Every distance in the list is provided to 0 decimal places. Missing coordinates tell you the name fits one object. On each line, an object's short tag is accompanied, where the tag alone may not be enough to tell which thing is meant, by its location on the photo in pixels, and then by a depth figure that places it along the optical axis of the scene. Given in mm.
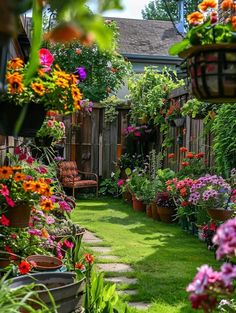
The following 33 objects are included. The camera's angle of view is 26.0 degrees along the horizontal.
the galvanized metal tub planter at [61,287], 2289
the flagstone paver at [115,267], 4441
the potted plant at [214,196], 4750
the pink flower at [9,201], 2925
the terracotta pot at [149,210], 7790
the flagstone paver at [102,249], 5215
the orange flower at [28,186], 2980
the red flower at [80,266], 3139
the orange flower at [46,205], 3213
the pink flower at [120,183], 9258
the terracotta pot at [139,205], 8284
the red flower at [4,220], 2898
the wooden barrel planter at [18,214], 3080
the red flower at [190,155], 7033
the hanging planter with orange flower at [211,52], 1746
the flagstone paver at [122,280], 4055
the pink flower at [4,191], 2912
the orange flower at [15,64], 2594
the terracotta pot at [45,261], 2951
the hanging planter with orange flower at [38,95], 2287
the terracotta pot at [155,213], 7513
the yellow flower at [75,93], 2680
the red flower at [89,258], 3121
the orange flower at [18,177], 2996
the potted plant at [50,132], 4105
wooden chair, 9484
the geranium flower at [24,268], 2576
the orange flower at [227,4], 1807
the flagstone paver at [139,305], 3447
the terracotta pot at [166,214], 7234
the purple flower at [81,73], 3688
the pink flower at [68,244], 3412
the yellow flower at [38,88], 2464
